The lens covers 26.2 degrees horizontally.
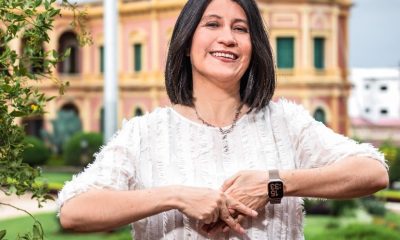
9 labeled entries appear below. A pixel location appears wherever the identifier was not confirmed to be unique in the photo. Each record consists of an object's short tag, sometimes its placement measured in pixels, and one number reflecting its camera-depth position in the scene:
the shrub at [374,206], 13.44
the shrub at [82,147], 24.25
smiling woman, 2.46
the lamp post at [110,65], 14.23
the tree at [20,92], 2.89
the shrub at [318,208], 14.23
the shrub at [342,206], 13.25
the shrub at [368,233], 9.64
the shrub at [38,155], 24.09
